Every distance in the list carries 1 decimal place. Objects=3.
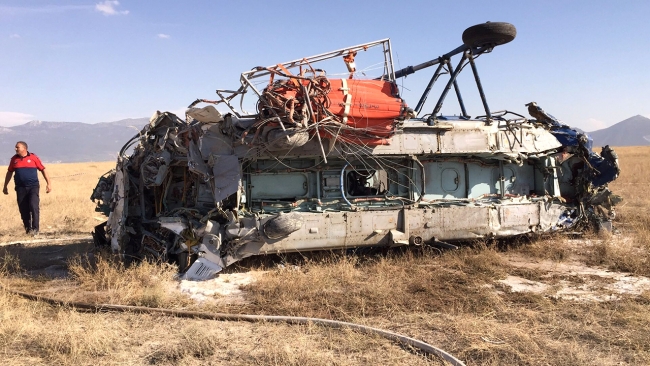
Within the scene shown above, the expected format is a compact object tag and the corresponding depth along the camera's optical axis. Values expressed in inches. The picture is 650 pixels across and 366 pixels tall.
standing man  444.8
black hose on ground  185.5
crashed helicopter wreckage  294.8
